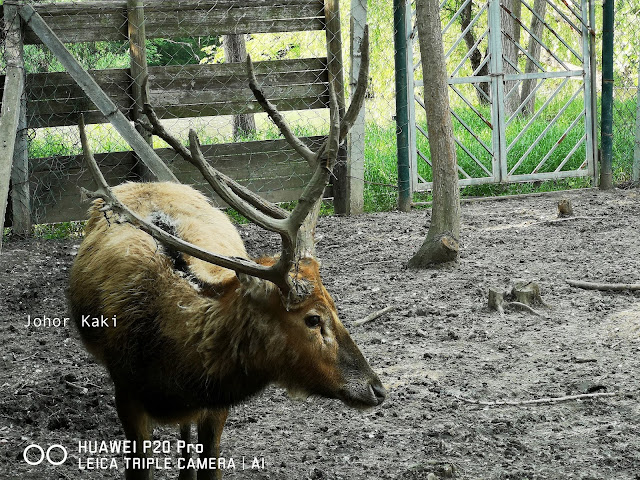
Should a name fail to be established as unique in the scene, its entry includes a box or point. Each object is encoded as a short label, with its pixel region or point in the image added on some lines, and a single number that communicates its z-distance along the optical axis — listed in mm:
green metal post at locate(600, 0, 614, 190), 9664
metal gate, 9414
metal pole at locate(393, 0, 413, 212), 8852
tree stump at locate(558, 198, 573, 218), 8516
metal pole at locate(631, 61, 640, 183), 10001
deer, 3150
